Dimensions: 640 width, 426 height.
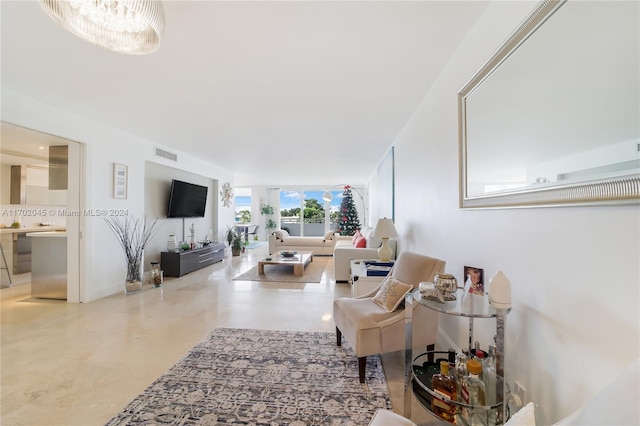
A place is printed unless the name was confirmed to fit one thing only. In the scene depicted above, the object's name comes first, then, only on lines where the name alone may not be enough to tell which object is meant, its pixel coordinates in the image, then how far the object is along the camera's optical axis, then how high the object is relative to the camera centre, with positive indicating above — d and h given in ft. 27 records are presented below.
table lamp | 11.57 -0.77
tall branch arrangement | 12.69 -1.23
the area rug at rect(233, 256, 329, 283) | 15.26 -3.81
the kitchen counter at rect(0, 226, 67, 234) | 14.60 -0.88
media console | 15.72 -2.96
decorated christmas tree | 27.63 -0.02
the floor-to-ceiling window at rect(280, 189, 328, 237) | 35.27 +0.24
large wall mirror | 2.69 +1.45
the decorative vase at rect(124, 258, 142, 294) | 12.46 -3.12
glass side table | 3.95 -2.46
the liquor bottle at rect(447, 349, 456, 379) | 4.67 -2.89
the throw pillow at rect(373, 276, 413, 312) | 6.49 -2.09
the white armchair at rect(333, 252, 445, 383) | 5.94 -2.56
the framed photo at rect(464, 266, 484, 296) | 5.21 -1.37
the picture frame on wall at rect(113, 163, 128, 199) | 12.55 +1.74
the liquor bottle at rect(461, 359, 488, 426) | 4.03 -2.88
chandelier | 4.03 +3.24
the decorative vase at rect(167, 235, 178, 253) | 16.41 -1.86
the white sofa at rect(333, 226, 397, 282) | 14.32 -2.31
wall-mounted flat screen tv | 16.87 +1.15
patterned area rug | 5.00 -3.93
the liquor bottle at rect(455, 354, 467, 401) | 4.27 -2.62
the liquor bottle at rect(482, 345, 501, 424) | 4.10 -2.63
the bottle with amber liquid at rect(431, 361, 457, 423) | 4.13 -2.97
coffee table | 16.25 -3.02
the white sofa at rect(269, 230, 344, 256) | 25.30 -2.79
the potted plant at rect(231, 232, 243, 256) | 23.36 -2.71
